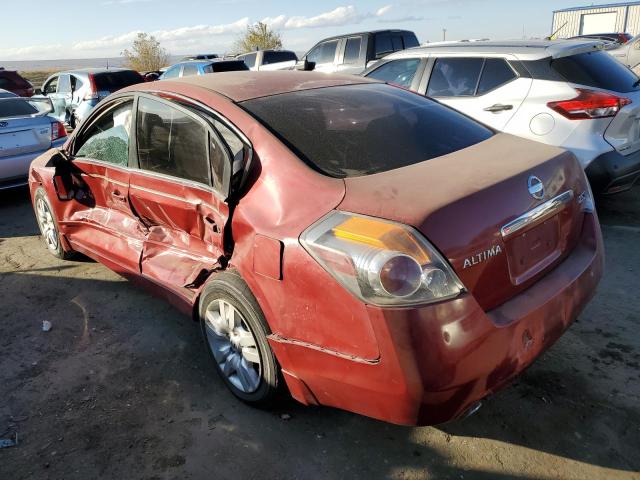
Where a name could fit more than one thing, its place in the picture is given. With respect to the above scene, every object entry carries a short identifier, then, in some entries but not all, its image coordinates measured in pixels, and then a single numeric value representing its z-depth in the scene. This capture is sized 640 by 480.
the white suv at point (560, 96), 4.59
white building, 33.34
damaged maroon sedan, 1.96
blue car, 13.44
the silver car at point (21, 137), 6.58
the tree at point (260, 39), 34.41
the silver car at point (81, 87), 11.76
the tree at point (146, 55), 36.38
